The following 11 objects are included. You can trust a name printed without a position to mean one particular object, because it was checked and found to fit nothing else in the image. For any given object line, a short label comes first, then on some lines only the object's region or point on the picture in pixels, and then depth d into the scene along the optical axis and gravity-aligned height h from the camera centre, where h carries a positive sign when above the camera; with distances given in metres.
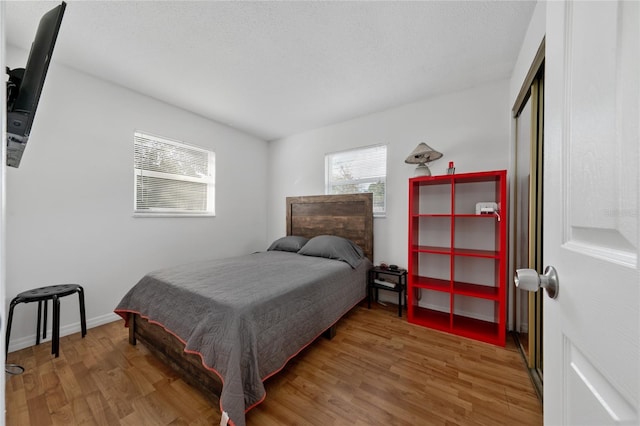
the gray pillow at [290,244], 3.35 -0.45
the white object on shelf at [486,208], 2.18 +0.05
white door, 0.32 +0.00
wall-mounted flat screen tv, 0.92 +0.51
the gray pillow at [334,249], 2.79 -0.46
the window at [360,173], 3.17 +0.58
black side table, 2.67 -0.83
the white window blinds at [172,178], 2.75 +0.45
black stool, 1.80 -0.67
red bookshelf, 2.17 -0.44
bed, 1.32 -0.72
